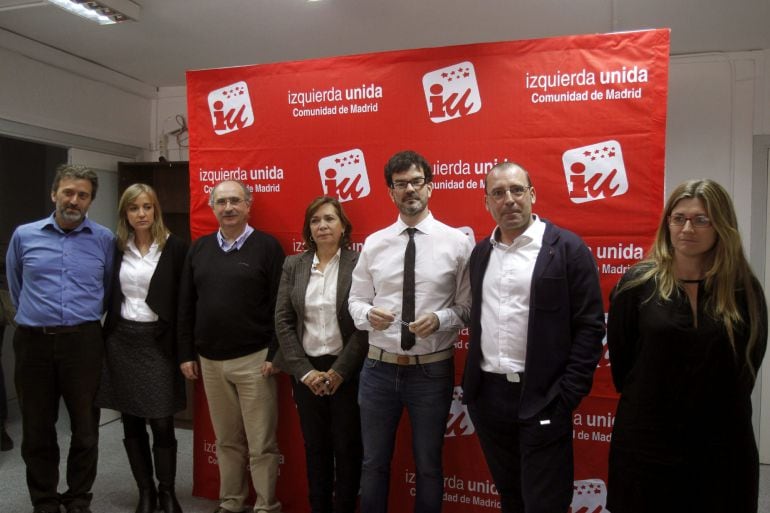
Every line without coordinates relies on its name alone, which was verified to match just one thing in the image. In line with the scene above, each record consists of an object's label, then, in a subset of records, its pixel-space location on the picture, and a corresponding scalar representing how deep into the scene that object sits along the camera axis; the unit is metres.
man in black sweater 2.62
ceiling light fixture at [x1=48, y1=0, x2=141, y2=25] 3.06
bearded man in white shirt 2.19
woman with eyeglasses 1.58
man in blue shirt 2.65
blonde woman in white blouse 2.72
